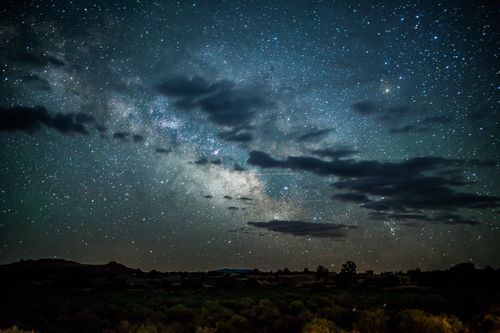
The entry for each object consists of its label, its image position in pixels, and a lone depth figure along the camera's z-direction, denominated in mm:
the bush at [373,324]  14047
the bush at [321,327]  13196
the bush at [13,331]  12122
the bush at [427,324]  12930
